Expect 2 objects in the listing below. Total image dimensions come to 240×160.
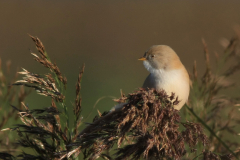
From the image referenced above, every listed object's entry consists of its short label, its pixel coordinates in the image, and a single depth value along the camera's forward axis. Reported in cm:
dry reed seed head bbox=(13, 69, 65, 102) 442
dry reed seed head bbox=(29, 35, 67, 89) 433
